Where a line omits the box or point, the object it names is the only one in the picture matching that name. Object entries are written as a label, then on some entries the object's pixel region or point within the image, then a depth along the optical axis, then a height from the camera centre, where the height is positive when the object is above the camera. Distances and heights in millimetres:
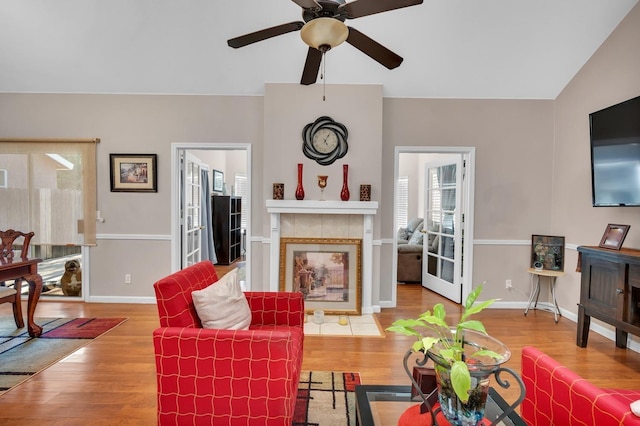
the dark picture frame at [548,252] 3814 -542
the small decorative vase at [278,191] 3781 +139
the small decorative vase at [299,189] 3713 +162
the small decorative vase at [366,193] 3740 +124
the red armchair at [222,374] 1620 -843
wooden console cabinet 2584 -697
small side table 3672 -987
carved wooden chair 2897 -518
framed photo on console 2855 -262
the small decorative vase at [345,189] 3705 +166
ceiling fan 1648 +989
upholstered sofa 5250 -919
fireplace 3766 -299
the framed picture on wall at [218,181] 6805 +461
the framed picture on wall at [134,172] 4090 +367
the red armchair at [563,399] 1112 -718
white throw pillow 1829 -587
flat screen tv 2709 +442
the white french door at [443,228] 4250 -323
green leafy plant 1036 -489
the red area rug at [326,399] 1973 -1274
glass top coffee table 1344 -876
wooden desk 2895 -697
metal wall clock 3785 +724
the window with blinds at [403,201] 7059 +73
